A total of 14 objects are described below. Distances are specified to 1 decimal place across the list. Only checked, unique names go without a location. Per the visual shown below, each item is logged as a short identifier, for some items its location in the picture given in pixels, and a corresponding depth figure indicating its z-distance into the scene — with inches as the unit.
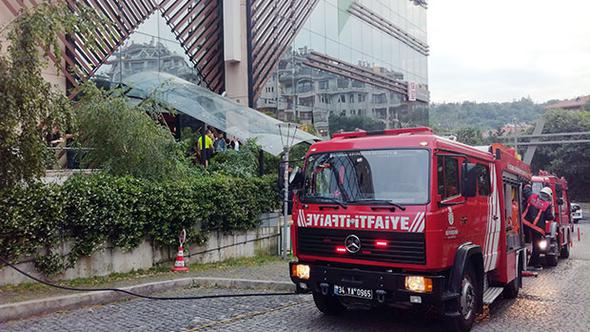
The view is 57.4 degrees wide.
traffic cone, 424.6
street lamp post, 528.7
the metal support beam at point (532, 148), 1652.8
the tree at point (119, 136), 405.4
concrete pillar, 775.7
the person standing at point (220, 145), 631.8
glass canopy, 570.6
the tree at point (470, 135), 1930.7
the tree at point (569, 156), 1827.0
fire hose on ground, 320.6
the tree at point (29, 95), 283.0
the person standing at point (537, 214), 497.1
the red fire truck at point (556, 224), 515.5
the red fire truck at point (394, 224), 249.1
